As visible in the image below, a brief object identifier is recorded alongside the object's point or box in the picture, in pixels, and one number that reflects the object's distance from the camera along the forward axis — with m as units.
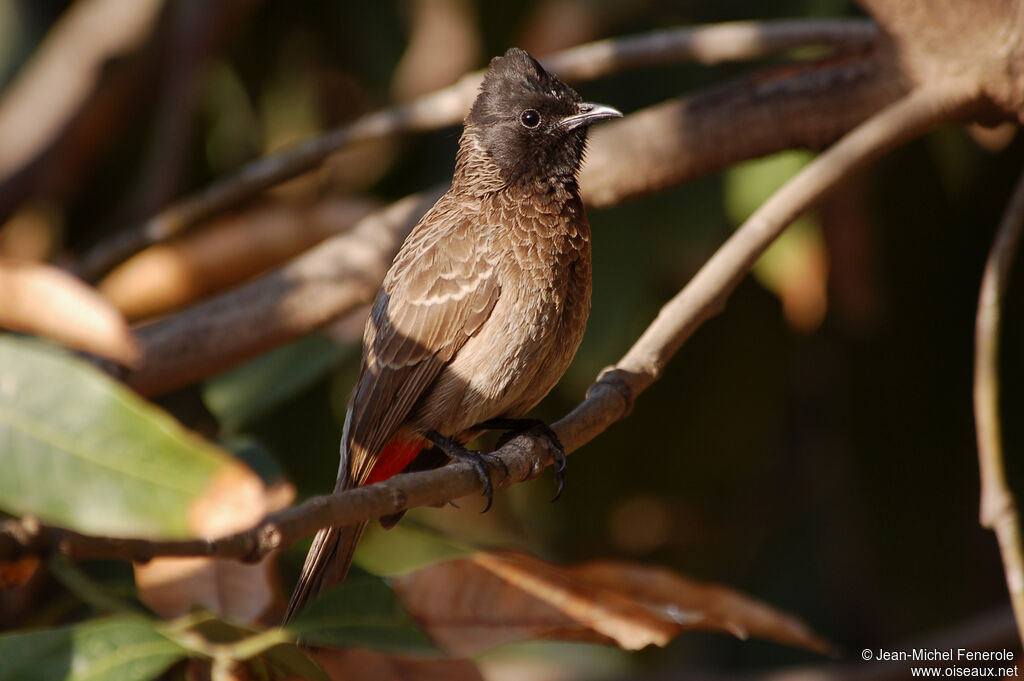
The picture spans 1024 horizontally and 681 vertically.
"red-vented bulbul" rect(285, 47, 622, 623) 5.50
